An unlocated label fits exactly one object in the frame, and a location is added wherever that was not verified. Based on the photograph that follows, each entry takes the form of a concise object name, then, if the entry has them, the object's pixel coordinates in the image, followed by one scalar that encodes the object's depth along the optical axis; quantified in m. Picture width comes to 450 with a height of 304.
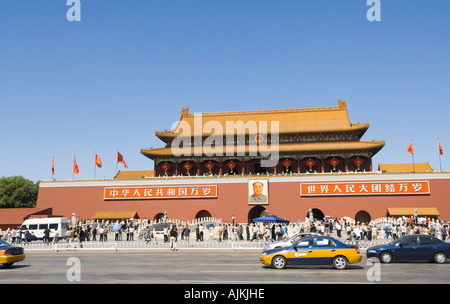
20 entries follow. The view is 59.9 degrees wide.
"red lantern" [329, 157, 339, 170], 44.75
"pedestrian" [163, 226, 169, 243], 27.08
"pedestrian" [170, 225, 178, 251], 22.16
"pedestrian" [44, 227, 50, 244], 27.17
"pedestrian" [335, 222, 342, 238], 28.63
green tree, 57.75
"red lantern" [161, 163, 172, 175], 47.72
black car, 15.45
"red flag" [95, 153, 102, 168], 45.47
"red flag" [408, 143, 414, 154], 41.05
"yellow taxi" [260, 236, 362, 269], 13.76
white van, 32.06
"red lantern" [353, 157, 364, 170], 44.72
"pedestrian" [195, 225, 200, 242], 27.39
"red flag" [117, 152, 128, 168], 45.04
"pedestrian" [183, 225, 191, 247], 23.68
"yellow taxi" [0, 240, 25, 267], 14.86
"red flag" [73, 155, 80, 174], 45.16
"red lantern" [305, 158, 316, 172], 45.00
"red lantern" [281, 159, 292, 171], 45.75
